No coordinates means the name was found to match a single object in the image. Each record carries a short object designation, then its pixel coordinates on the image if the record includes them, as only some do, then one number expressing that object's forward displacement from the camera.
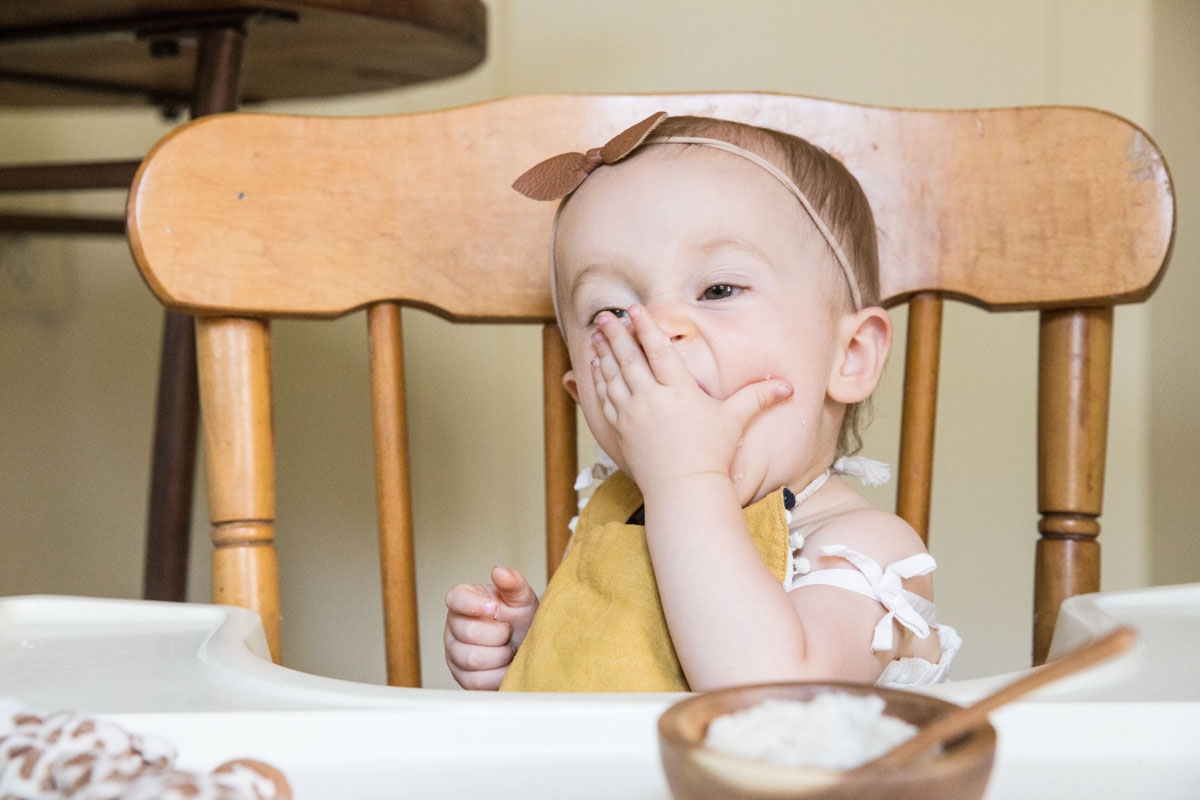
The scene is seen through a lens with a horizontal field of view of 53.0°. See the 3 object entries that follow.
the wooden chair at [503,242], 0.83
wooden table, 1.20
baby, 0.66
